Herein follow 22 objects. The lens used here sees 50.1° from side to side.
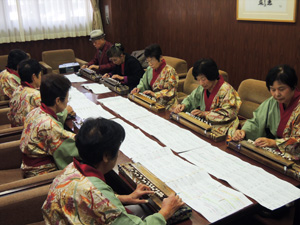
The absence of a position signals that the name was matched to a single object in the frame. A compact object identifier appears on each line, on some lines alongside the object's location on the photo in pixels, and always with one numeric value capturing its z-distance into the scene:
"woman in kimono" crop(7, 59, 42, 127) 2.70
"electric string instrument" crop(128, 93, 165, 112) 2.78
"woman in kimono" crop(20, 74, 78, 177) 1.98
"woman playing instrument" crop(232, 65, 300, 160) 1.96
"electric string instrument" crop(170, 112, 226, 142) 2.14
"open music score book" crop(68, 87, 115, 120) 2.77
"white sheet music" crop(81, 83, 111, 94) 3.53
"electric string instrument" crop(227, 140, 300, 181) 1.69
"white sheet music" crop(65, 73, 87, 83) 4.10
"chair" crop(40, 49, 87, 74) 5.67
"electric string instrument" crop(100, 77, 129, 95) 3.39
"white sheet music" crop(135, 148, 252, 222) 1.44
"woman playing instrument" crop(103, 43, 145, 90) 3.89
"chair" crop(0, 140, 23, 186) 2.38
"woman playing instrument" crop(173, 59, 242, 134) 2.53
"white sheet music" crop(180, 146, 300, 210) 1.52
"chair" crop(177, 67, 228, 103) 3.95
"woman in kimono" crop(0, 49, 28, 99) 3.49
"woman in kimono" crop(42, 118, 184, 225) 1.20
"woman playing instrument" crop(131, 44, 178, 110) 3.23
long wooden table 1.38
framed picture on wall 3.39
